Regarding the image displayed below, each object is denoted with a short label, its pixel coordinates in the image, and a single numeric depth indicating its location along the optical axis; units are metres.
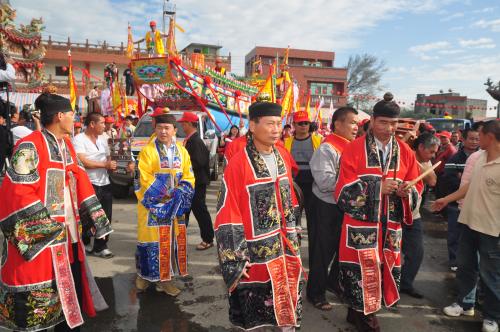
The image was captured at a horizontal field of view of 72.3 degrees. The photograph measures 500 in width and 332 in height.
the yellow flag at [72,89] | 10.75
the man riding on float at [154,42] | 10.81
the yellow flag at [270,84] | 9.38
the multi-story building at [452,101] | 33.62
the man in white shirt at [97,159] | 4.32
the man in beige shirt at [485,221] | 2.94
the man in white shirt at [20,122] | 5.04
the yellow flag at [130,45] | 10.92
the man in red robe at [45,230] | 2.10
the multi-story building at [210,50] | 30.99
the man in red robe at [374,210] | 2.73
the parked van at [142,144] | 7.64
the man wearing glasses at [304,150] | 3.92
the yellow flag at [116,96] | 12.52
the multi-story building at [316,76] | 38.16
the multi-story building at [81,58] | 30.52
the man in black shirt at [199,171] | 4.89
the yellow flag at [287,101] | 10.85
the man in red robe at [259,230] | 2.20
